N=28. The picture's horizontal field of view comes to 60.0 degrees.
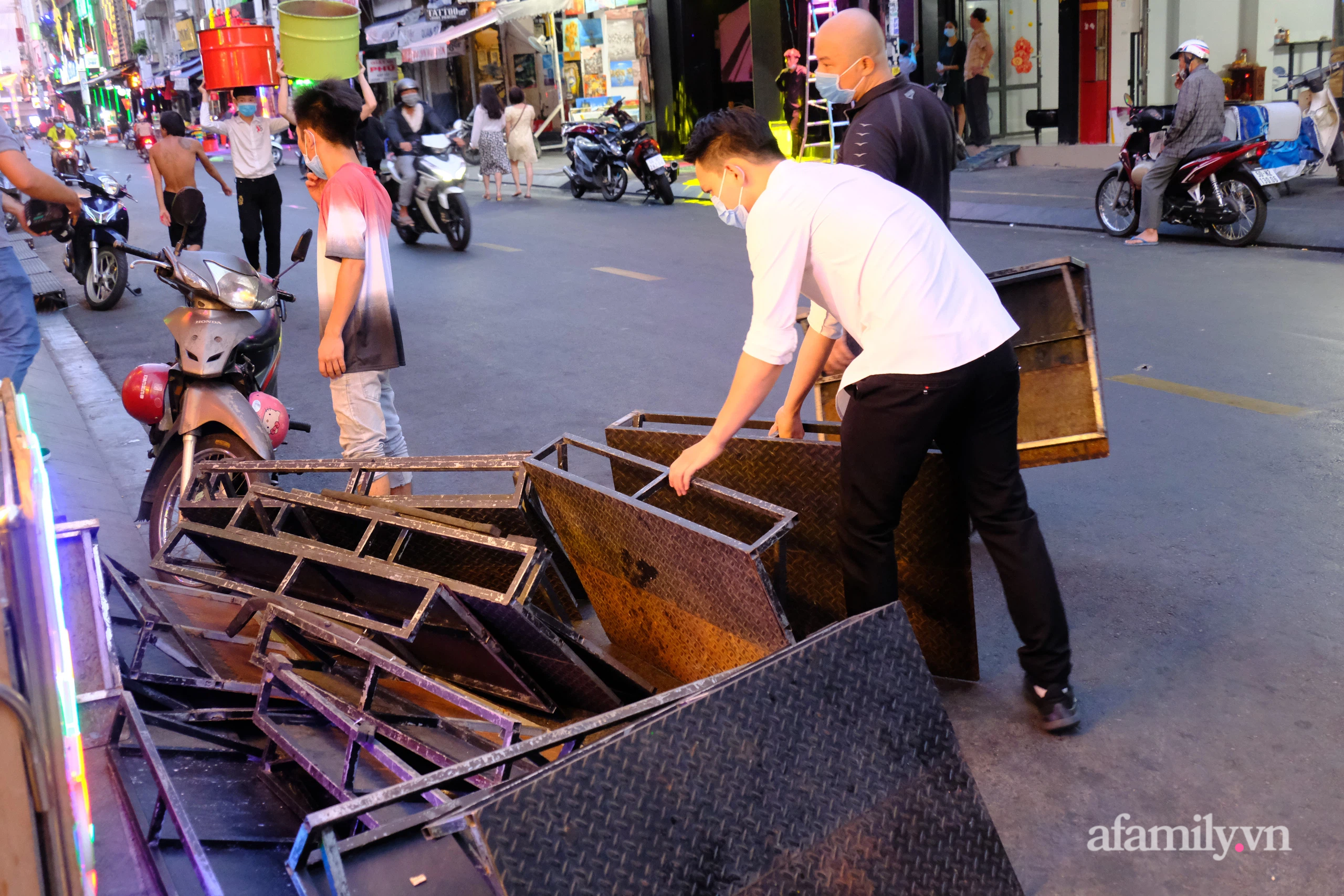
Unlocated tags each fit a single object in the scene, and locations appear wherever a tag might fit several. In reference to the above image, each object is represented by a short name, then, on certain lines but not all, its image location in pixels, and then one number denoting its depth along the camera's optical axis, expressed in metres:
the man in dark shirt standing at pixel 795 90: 18.33
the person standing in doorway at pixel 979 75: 18.53
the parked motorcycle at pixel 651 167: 16.61
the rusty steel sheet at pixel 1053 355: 3.94
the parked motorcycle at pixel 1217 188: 10.15
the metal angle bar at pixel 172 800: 2.05
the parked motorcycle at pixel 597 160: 17.53
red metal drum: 18.78
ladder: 17.69
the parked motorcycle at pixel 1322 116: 12.16
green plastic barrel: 10.91
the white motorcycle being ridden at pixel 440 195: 13.30
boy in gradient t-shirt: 4.50
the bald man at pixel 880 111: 4.08
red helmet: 4.87
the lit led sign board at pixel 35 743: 1.26
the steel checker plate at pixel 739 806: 1.84
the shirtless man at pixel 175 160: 11.07
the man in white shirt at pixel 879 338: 2.92
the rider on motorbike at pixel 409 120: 14.80
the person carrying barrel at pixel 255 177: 10.82
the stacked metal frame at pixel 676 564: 2.88
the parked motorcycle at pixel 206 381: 4.73
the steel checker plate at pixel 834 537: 3.38
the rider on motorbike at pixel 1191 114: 10.19
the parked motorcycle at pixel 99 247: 11.15
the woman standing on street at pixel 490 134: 18.55
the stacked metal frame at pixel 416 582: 3.18
